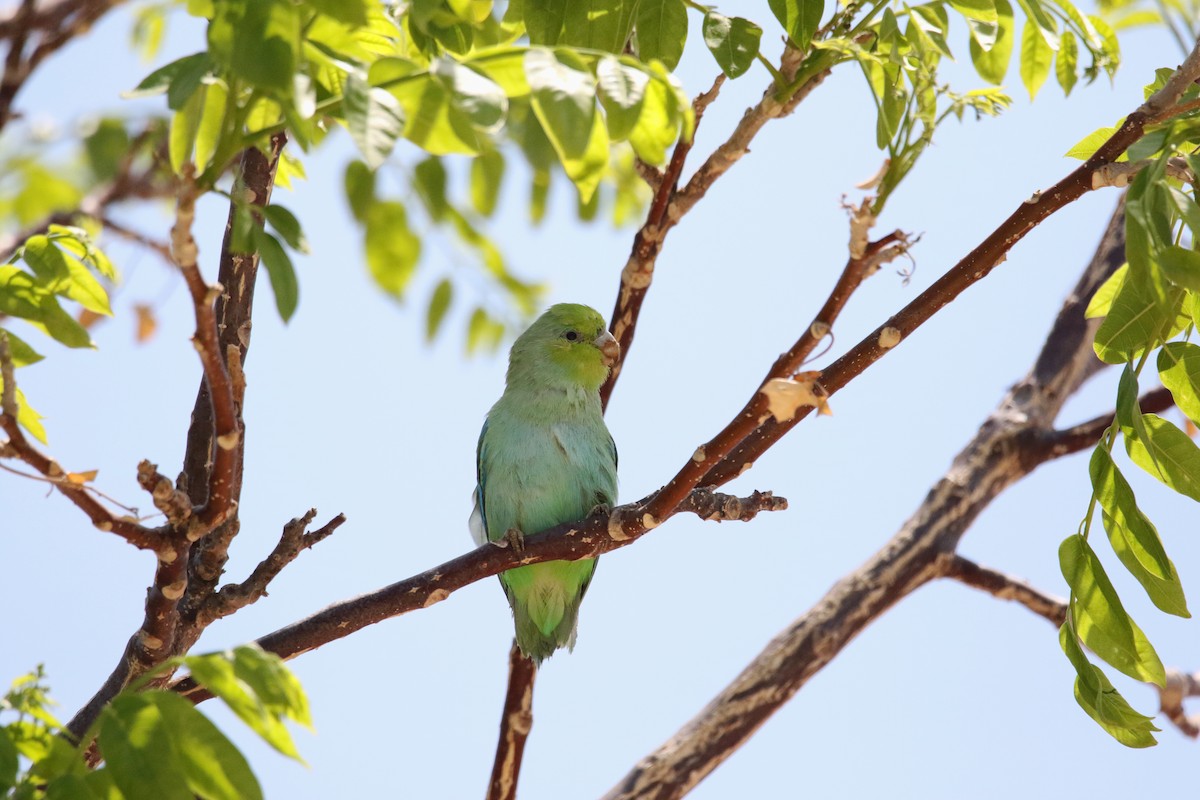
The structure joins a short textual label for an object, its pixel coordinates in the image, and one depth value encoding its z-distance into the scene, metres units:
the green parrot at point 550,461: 9.83
